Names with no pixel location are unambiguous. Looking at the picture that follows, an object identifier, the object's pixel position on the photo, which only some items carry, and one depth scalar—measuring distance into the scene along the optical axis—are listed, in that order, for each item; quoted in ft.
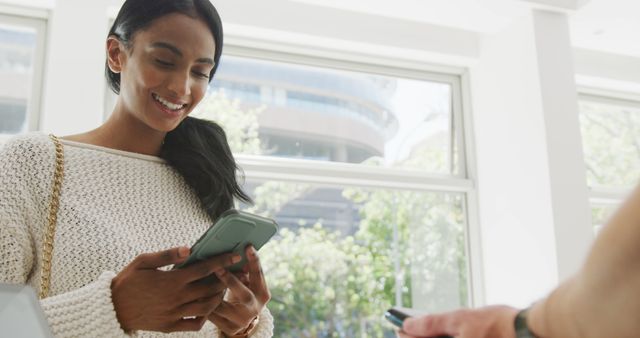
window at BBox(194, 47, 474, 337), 10.77
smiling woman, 3.49
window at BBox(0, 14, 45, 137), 9.59
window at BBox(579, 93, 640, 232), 12.91
